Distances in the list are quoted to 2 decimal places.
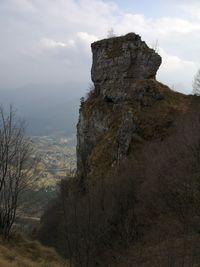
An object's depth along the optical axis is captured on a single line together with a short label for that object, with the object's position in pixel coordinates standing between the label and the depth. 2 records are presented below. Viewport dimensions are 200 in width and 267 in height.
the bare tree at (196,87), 42.55
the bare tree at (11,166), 14.91
